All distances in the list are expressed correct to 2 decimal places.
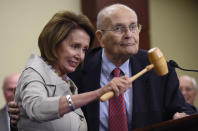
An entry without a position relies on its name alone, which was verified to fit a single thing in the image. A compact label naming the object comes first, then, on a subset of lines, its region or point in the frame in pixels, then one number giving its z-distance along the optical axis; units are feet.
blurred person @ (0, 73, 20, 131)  21.14
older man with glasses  13.12
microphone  11.93
